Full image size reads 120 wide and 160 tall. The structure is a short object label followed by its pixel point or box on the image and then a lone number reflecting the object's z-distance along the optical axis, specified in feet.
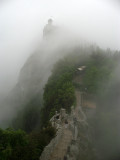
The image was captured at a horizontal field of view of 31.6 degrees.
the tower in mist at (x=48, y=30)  296.10
